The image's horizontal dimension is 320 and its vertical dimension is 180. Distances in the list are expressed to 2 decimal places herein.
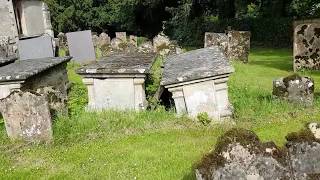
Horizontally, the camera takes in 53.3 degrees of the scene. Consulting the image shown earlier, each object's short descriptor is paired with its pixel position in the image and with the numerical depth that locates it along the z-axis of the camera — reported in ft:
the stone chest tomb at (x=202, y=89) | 21.22
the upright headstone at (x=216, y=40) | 48.63
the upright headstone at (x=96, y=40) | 64.22
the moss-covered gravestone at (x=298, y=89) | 23.60
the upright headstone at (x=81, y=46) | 48.66
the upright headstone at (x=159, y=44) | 42.79
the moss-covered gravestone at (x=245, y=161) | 10.13
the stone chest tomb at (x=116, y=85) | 22.85
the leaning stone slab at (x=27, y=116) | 19.88
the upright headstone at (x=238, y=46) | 46.59
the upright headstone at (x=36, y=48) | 40.55
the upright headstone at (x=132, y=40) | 58.36
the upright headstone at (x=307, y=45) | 37.76
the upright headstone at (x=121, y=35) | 69.52
